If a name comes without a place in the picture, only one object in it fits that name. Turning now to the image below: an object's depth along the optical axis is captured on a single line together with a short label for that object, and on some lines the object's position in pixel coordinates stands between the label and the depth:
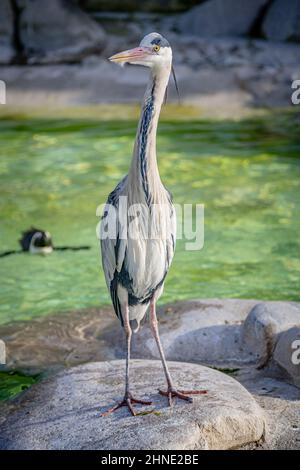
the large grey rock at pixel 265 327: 5.01
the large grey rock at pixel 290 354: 4.70
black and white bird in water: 7.24
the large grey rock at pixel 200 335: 5.18
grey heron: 3.88
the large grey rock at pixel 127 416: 3.76
